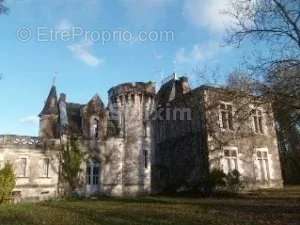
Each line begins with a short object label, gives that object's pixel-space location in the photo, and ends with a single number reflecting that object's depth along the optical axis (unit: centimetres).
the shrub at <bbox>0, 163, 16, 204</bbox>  2331
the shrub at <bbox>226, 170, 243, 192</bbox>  2683
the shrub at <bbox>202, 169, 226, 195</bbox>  2595
